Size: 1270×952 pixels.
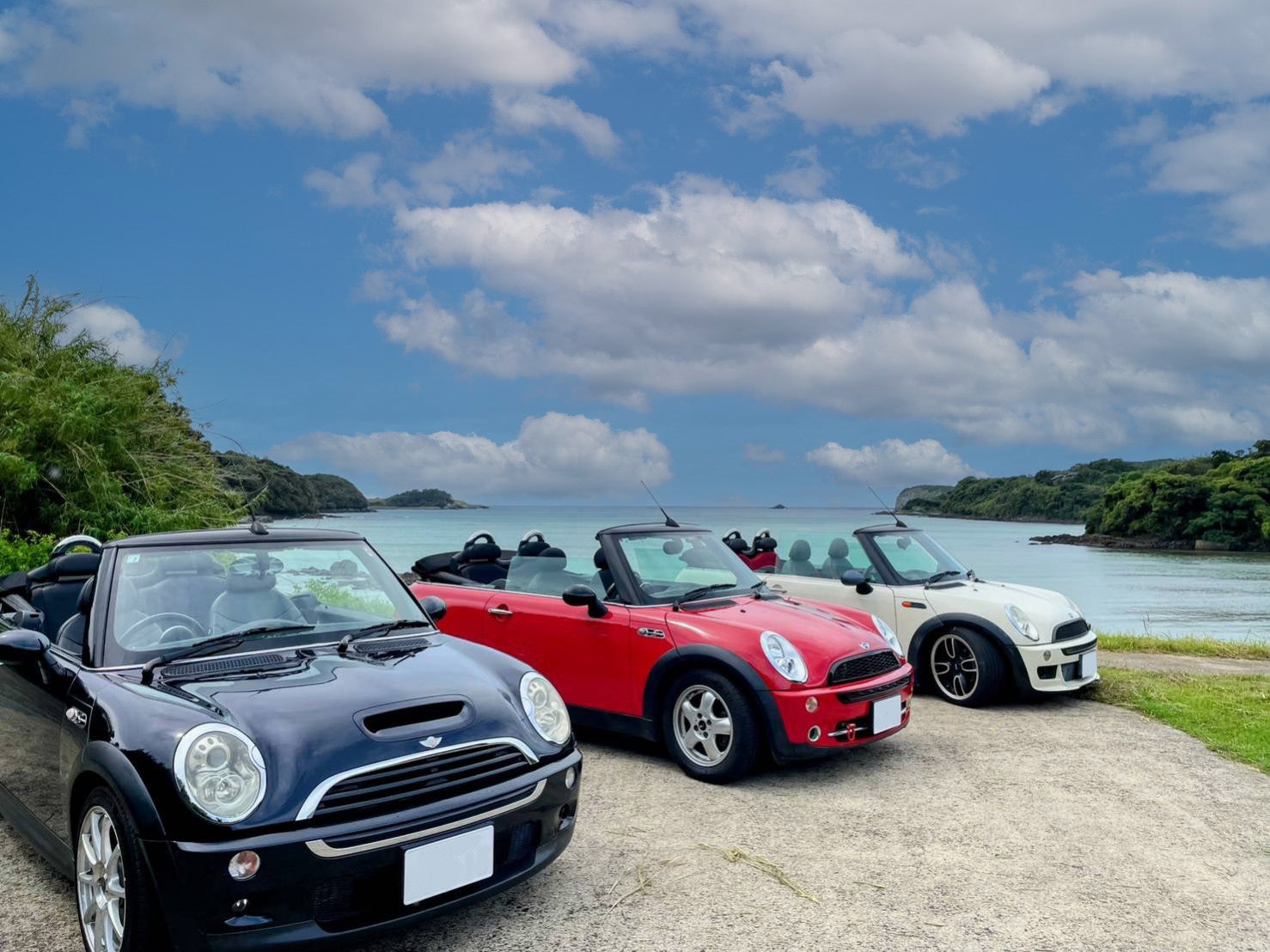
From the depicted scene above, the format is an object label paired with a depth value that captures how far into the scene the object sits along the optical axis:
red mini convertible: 5.48
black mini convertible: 2.94
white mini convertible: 7.75
